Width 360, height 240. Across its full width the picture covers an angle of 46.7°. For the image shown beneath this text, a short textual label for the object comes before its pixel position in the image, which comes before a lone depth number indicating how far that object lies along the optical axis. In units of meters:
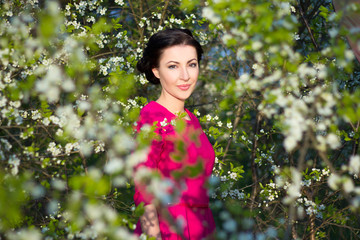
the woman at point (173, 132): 2.69
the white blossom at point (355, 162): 2.01
